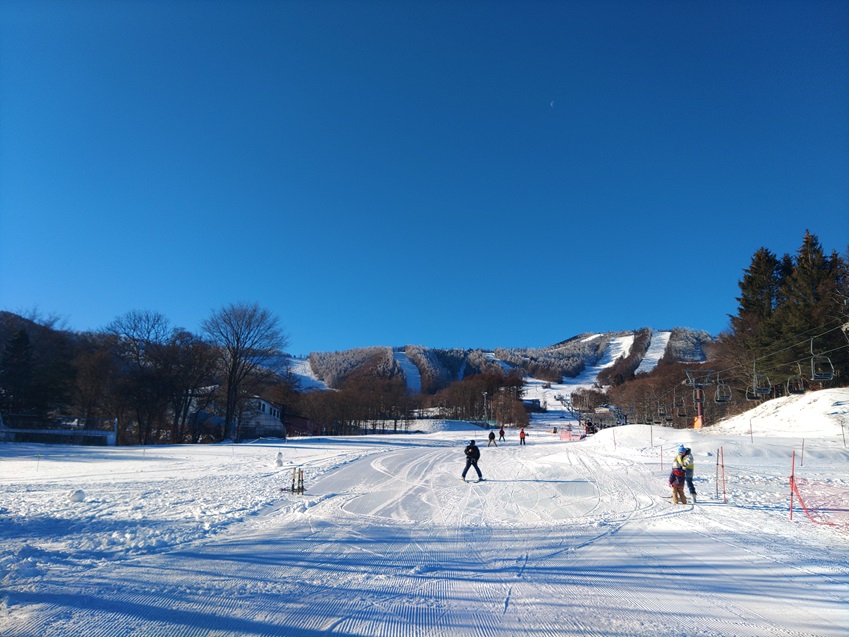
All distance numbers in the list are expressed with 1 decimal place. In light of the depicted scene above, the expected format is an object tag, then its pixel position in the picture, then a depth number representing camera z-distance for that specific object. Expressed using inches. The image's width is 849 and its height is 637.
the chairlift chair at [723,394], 1416.8
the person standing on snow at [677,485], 573.0
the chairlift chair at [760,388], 1210.6
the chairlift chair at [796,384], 1448.9
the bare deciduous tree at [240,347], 2150.6
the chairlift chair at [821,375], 1121.4
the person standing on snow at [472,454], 738.8
